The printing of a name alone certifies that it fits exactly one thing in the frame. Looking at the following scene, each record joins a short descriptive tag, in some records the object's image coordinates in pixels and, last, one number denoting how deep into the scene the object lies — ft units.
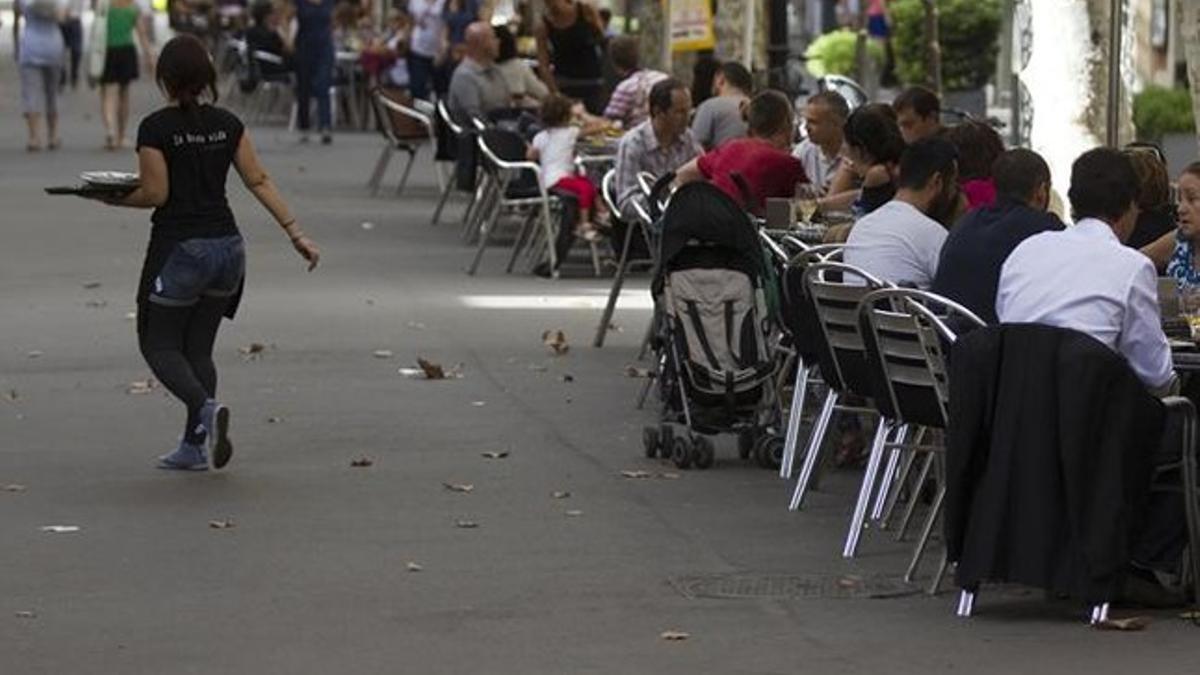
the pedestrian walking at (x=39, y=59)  108.68
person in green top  110.73
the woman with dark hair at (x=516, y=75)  84.79
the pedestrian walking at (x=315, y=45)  116.47
